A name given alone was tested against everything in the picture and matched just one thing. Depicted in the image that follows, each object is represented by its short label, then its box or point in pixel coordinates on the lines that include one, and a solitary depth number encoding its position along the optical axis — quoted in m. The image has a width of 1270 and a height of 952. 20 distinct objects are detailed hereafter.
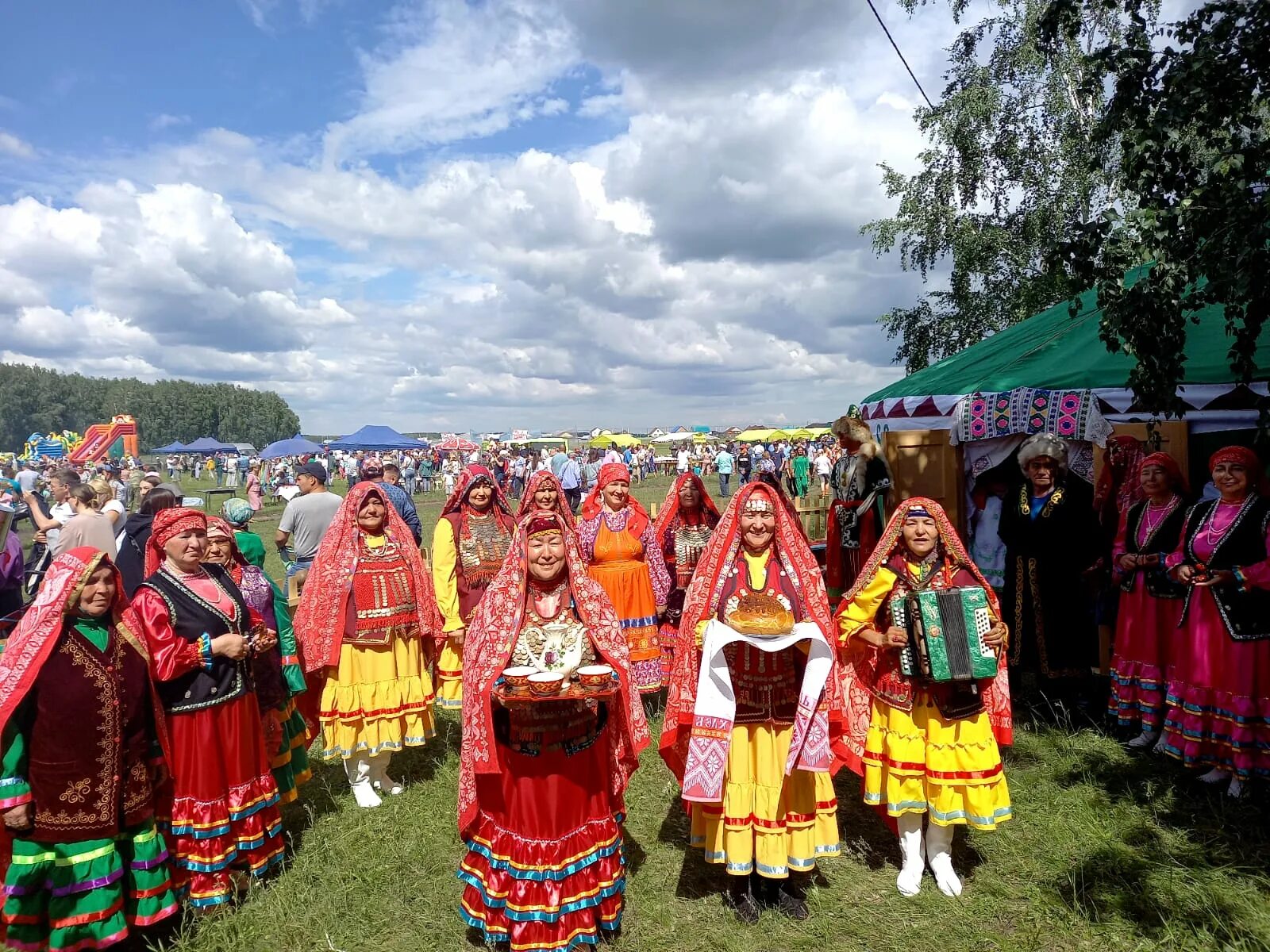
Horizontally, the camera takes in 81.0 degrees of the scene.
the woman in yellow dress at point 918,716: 3.83
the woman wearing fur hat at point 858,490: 8.69
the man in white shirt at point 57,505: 8.59
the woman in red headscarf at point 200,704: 3.76
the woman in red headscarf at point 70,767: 3.23
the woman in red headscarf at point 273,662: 4.56
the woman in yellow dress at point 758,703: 3.61
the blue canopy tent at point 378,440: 35.00
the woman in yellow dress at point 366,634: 5.13
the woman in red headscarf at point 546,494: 6.07
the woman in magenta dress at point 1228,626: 4.78
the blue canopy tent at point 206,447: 36.88
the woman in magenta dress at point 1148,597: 5.42
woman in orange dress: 6.68
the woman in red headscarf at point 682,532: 7.12
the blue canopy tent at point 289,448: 32.94
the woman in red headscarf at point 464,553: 6.05
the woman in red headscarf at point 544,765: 3.42
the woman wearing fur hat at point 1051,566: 6.19
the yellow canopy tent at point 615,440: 43.67
